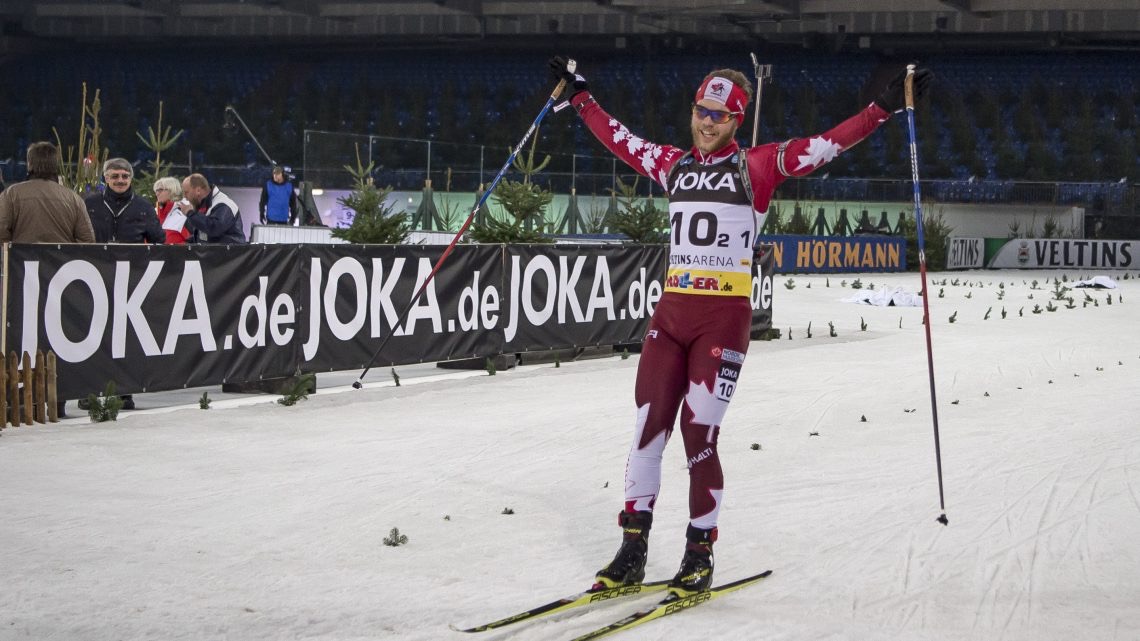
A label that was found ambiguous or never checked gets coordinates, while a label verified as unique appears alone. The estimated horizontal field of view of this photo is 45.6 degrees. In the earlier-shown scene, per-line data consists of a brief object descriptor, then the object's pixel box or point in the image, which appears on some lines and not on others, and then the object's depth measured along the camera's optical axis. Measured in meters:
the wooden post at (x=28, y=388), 9.34
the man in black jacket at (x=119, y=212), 11.27
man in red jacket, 5.54
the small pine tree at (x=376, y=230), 14.74
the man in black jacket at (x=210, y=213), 12.73
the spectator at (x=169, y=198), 13.09
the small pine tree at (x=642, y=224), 18.81
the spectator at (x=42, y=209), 10.15
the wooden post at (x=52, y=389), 9.47
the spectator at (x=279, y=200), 22.02
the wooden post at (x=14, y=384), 9.22
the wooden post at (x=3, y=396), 9.16
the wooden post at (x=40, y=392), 9.44
